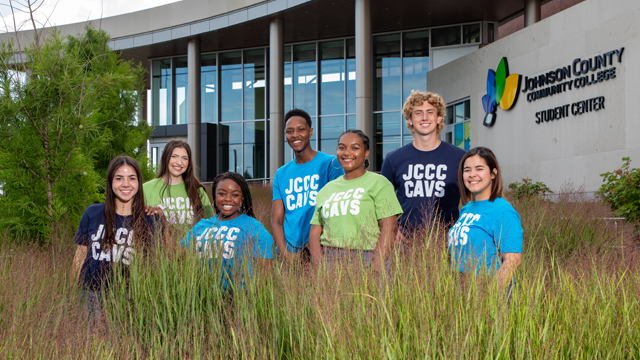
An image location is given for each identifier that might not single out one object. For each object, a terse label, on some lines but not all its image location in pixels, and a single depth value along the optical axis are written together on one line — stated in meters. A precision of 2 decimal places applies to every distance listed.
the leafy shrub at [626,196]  6.52
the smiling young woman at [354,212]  2.92
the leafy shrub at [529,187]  13.34
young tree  5.54
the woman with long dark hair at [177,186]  4.16
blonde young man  3.46
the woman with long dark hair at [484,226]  2.47
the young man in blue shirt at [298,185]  3.81
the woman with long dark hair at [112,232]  3.22
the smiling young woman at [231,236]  3.07
